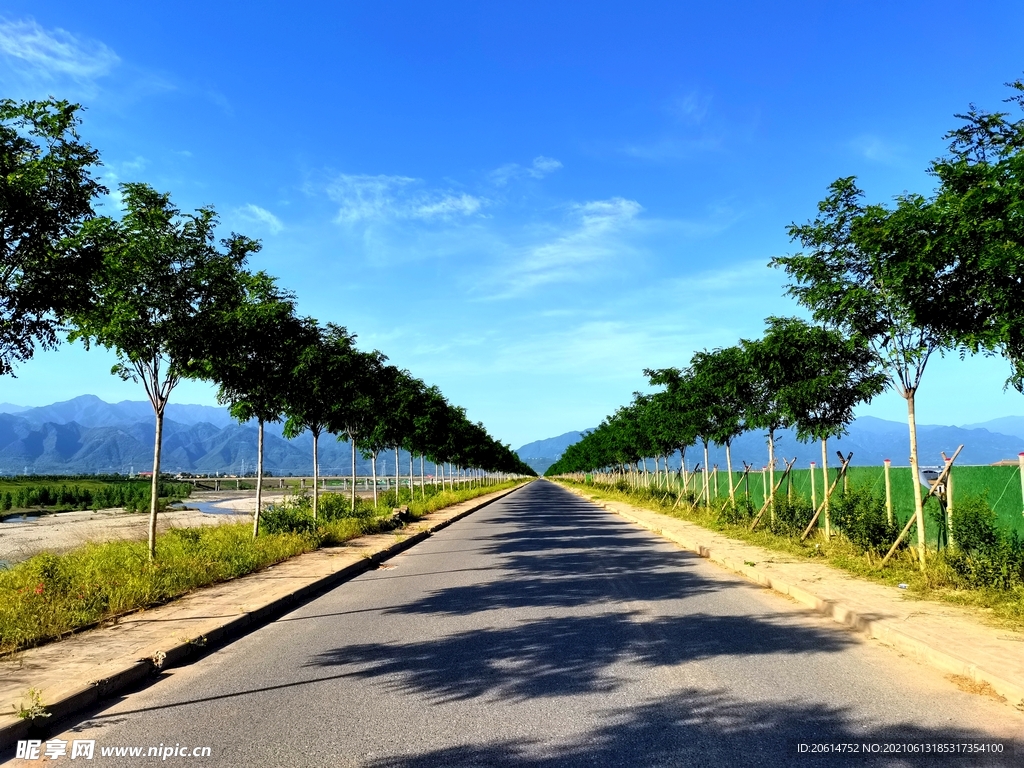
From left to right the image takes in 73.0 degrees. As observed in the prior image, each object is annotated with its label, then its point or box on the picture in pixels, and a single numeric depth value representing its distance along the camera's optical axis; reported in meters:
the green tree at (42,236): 6.77
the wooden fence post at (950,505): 10.88
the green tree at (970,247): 7.10
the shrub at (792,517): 17.64
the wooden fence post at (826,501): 14.90
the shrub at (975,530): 10.28
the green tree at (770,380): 15.04
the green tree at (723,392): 19.69
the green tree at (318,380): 16.41
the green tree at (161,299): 10.66
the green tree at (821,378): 13.10
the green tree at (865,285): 10.02
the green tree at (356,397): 19.03
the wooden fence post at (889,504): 13.52
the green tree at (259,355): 13.28
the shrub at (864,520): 13.39
